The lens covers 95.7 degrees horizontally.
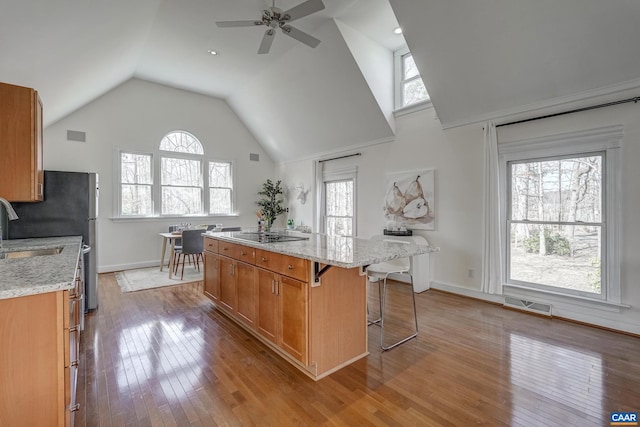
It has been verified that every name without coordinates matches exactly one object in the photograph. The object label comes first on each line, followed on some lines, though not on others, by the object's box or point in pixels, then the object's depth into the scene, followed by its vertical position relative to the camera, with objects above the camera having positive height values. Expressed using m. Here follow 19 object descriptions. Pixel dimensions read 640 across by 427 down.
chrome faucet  1.95 +0.03
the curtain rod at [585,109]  2.79 +1.08
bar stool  2.63 -0.54
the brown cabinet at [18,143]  1.99 +0.50
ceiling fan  2.79 +1.99
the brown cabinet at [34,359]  1.18 -0.62
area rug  4.52 -1.12
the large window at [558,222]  3.10 -0.13
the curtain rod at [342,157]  5.60 +1.14
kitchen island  2.05 -0.66
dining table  4.98 -0.49
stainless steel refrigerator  3.12 -0.01
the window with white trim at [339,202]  5.86 +0.23
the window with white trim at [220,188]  6.90 +0.61
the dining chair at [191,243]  4.89 -0.51
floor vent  3.32 -1.11
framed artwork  4.43 +0.21
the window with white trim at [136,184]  5.77 +0.59
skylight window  4.62 +2.12
